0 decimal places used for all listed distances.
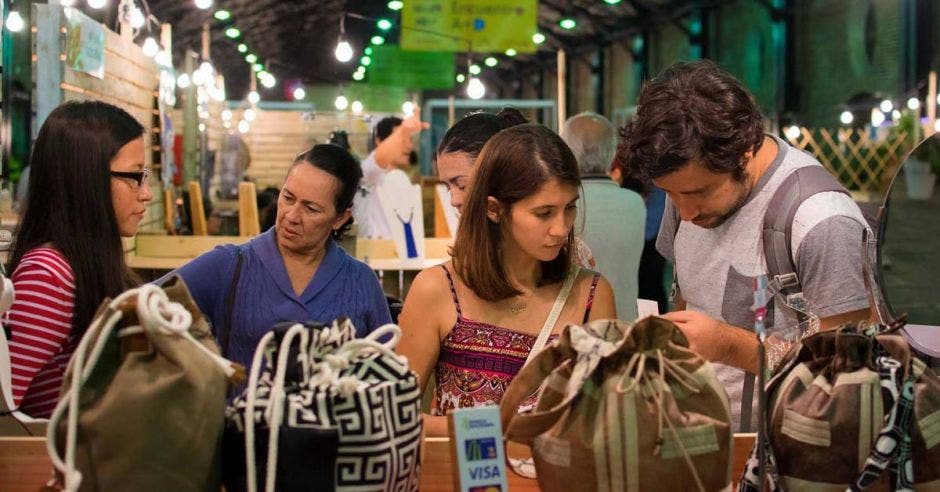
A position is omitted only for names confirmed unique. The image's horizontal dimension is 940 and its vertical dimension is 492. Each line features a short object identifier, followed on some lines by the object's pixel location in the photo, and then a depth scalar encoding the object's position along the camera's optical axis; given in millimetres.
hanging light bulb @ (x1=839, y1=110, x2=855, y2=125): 13281
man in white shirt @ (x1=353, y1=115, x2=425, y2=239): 6254
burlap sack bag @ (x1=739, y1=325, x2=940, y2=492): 1236
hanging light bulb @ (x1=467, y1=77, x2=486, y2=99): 11869
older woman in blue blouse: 2504
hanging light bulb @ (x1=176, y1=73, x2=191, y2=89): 12487
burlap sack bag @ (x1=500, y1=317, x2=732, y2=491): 1192
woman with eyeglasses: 1835
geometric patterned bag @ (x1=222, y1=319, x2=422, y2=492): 1127
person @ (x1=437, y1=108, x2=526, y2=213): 2695
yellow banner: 10094
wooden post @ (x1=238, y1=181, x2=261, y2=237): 6715
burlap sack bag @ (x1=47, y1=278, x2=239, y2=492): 1094
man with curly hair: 1946
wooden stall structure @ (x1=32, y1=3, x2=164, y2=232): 5840
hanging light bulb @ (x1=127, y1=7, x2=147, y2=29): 8359
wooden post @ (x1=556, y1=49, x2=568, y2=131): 9063
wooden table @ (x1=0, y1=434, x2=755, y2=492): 1432
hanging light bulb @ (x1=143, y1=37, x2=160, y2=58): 9234
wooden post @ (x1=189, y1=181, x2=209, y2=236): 8341
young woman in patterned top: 2047
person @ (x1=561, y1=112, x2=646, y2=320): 3771
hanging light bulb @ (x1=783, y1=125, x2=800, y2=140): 13820
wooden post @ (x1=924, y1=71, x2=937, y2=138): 11309
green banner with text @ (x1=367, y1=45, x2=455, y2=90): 14062
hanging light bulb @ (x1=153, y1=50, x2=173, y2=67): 9898
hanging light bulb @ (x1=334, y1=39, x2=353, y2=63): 12336
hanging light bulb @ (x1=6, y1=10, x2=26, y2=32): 6848
